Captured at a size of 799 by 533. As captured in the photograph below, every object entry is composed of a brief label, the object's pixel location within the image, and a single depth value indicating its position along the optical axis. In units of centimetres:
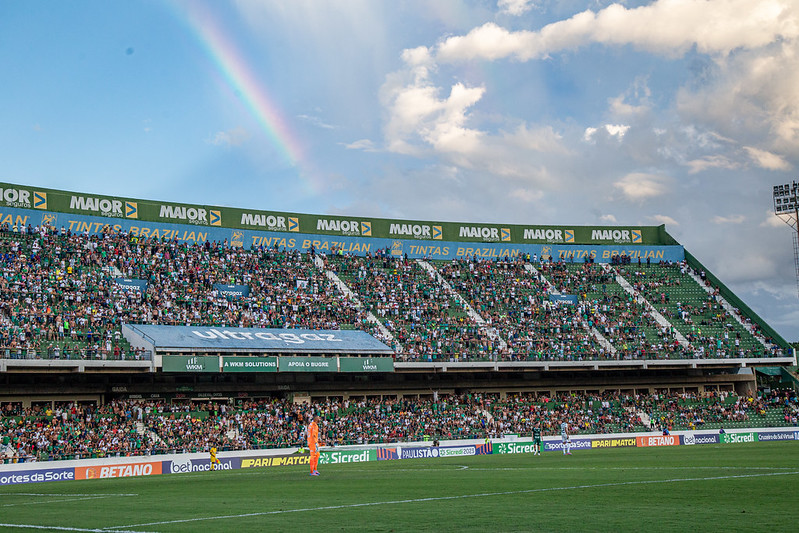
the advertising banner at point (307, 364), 5084
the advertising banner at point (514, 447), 4744
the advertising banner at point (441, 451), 4507
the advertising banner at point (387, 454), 4331
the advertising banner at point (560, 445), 4766
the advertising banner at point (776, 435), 5166
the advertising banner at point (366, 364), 5291
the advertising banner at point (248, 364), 4875
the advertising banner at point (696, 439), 5247
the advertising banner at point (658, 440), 5122
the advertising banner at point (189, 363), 4672
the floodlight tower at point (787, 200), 7345
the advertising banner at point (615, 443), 4950
